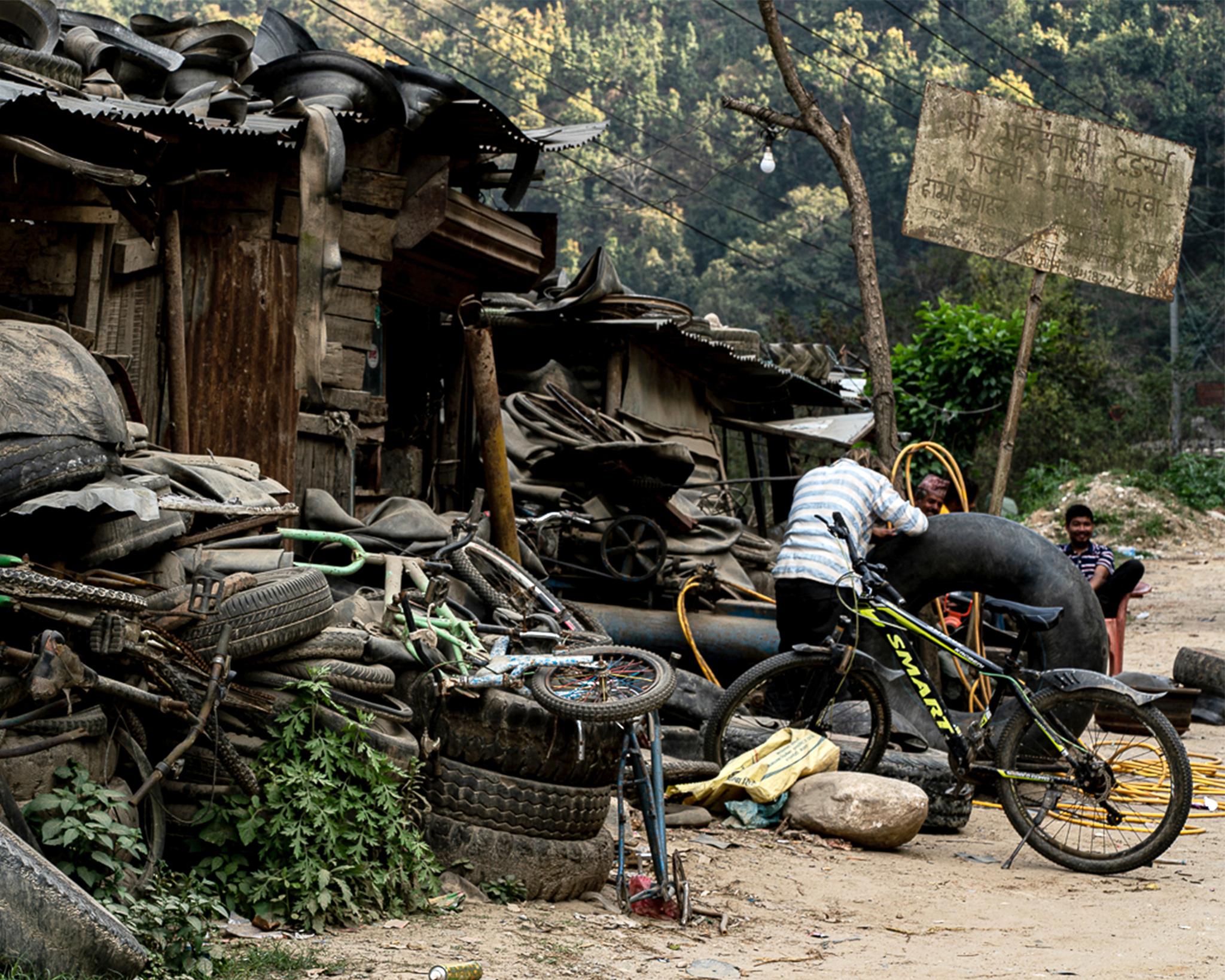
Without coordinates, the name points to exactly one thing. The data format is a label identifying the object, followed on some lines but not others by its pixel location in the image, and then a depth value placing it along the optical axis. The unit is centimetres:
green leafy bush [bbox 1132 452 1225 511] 3050
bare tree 1252
